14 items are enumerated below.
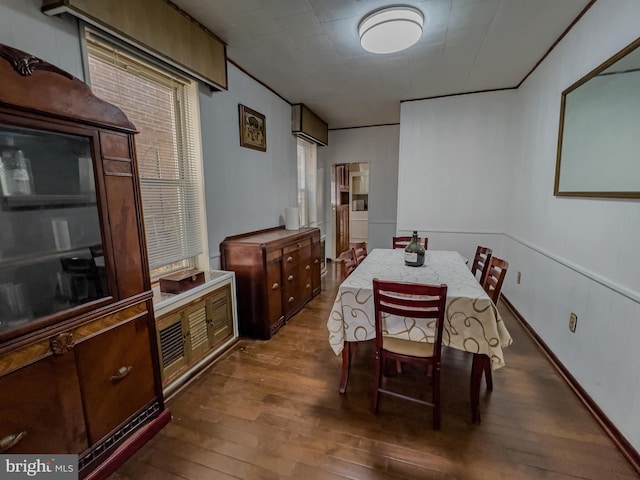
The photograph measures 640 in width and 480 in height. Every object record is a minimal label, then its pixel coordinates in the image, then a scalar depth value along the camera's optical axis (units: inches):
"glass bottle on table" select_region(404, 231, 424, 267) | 90.8
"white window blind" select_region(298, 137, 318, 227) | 189.2
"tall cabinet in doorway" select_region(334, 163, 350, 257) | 231.4
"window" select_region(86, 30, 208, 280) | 71.0
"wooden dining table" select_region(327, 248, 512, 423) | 63.6
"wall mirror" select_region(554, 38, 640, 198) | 61.1
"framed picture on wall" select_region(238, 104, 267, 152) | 118.1
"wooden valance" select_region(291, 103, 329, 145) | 162.4
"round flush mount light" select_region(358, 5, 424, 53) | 79.4
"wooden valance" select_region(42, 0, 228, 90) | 59.1
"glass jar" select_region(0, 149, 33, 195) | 44.3
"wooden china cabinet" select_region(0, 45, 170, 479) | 42.9
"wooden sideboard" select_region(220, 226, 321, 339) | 106.3
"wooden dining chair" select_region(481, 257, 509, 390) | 74.3
